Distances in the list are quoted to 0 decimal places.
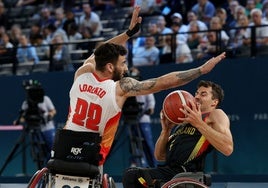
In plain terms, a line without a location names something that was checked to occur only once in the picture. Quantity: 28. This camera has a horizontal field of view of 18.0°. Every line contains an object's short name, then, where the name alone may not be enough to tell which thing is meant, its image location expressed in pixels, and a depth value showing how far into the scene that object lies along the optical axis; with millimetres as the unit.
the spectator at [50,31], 17797
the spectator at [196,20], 15641
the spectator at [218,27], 14877
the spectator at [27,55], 17141
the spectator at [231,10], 15641
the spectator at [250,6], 15537
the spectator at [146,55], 15749
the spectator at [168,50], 15430
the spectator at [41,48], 16881
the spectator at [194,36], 15288
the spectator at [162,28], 15927
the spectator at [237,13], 15250
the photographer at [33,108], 14711
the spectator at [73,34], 17386
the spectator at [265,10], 15016
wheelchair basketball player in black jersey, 7887
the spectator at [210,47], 14914
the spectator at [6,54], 17092
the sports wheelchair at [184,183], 7691
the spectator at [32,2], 20406
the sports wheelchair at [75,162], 7668
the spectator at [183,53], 15375
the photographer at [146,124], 14438
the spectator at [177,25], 15859
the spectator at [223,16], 15441
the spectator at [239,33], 14789
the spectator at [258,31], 14531
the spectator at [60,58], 16625
